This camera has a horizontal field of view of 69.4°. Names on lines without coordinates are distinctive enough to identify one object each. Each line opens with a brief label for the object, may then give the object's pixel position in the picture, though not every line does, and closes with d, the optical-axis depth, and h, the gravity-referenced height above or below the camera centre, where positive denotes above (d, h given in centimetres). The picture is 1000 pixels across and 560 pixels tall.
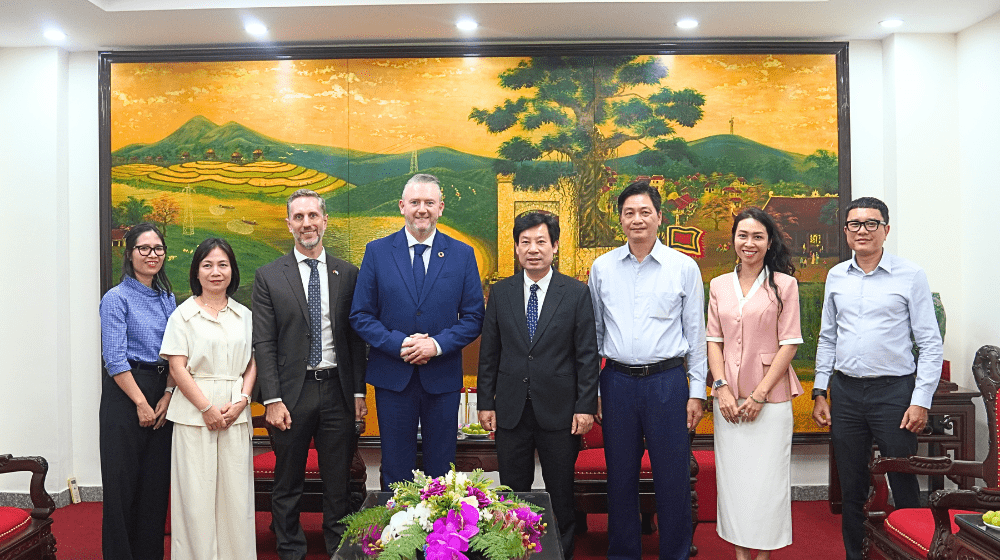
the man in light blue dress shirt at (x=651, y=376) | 350 -44
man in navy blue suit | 361 -17
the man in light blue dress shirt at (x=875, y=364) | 356 -41
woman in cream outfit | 344 -62
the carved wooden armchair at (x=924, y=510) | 275 -96
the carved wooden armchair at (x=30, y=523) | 321 -104
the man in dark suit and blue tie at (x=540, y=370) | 352 -40
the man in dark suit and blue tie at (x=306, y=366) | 366 -38
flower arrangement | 213 -73
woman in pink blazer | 337 -51
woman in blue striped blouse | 356 -57
